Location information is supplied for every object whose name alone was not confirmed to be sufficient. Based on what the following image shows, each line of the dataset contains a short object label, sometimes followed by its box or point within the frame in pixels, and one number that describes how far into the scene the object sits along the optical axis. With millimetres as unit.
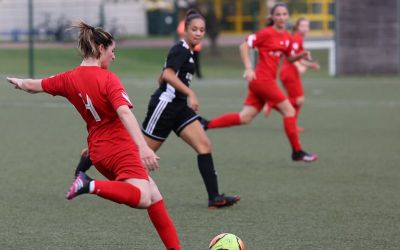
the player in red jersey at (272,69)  22609
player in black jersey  16609
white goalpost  57969
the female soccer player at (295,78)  29875
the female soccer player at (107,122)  11484
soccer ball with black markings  12180
